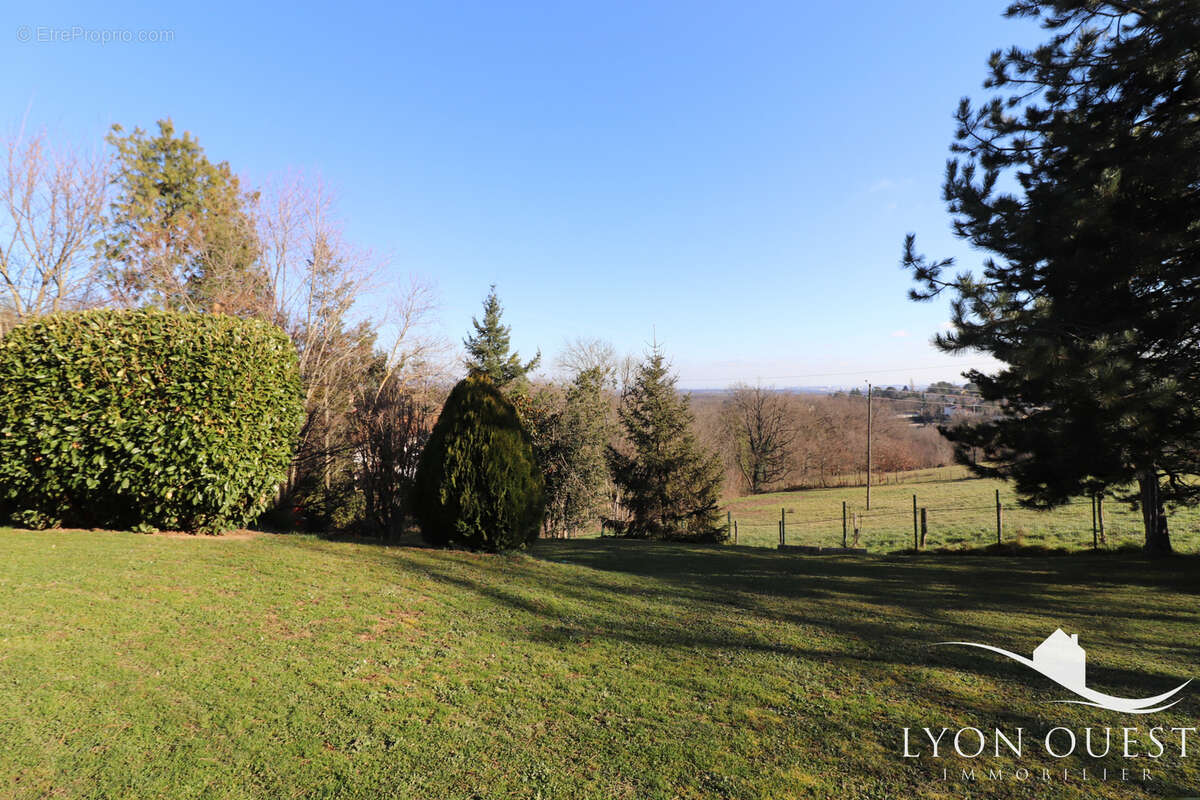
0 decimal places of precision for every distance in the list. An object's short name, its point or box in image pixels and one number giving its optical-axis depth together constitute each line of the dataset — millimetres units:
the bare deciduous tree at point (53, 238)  12586
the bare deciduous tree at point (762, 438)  42094
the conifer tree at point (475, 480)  7637
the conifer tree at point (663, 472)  18266
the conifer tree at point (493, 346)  28125
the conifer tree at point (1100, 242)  5648
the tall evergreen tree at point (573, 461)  18312
